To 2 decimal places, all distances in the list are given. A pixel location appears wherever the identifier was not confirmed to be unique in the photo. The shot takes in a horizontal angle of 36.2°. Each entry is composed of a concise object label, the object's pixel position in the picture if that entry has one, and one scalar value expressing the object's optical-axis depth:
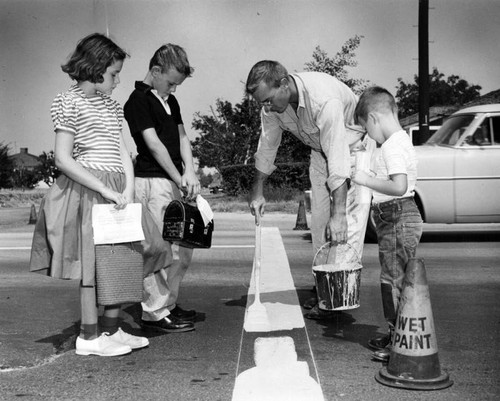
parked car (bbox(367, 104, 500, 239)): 10.55
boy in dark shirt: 5.05
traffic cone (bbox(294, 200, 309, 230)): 13.23
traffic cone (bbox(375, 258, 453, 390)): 3.79
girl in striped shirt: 4.37
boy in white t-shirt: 4.25
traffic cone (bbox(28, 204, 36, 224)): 16.39
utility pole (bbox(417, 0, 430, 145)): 16.34
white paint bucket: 4.71
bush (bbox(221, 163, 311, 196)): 24.36
